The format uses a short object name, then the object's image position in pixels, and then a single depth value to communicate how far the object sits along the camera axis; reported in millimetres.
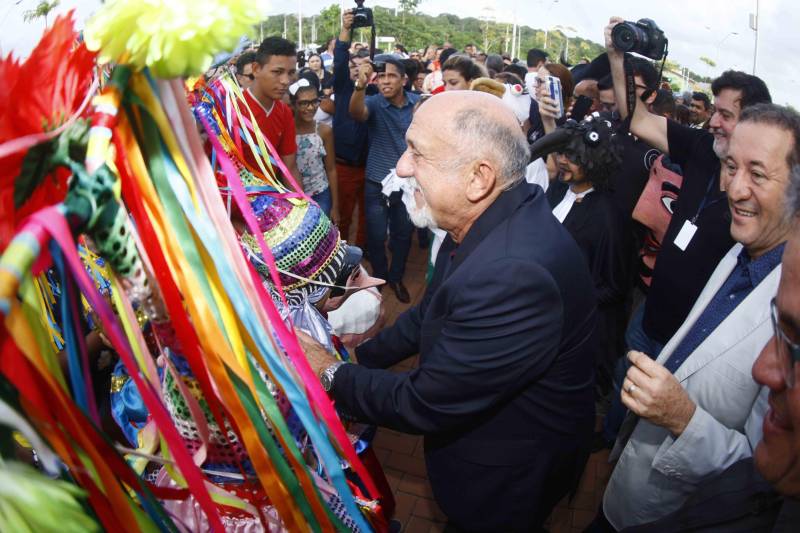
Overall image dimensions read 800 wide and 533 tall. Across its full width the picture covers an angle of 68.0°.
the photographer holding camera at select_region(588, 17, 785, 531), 1707
